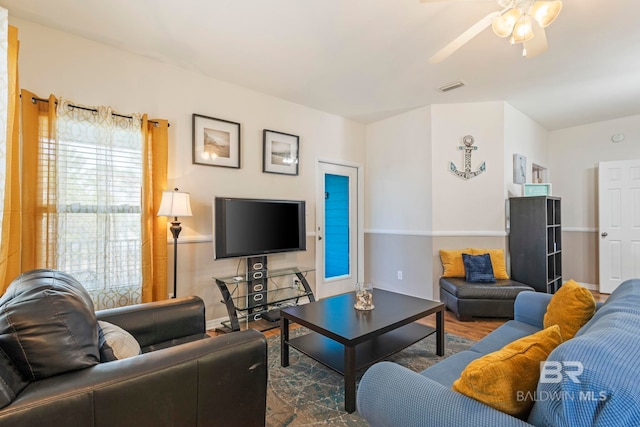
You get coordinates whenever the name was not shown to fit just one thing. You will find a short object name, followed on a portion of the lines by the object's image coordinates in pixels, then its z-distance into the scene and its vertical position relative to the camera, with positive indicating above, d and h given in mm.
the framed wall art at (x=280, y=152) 3625 +791
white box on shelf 3839 +344
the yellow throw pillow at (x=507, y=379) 913 -490
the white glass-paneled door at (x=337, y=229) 4262 -174
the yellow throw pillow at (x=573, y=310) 1490 -462
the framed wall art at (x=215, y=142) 3111 +793
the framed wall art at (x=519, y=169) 4134 +656
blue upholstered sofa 693 -440
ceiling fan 1746 +1160
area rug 1759 -1134
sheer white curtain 2359 +139
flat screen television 3012 -96
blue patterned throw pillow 3568 -604
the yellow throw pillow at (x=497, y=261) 3758 -540
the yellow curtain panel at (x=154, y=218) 2689 -1
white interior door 4312 -65
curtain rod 2258 +869
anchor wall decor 3979 +676
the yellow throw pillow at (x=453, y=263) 3834 -570
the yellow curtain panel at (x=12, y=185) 1917 +215
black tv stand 2961 -791
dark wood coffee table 1851 -729
